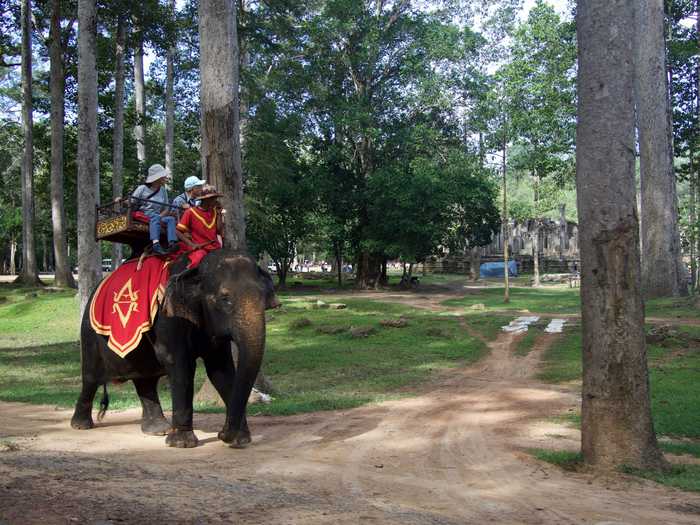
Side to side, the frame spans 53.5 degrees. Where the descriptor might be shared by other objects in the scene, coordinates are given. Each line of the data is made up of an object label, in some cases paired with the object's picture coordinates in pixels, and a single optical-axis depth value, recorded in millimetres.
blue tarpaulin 53062
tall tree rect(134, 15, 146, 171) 31469
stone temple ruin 56744
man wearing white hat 8375
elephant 7102
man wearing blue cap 8492
